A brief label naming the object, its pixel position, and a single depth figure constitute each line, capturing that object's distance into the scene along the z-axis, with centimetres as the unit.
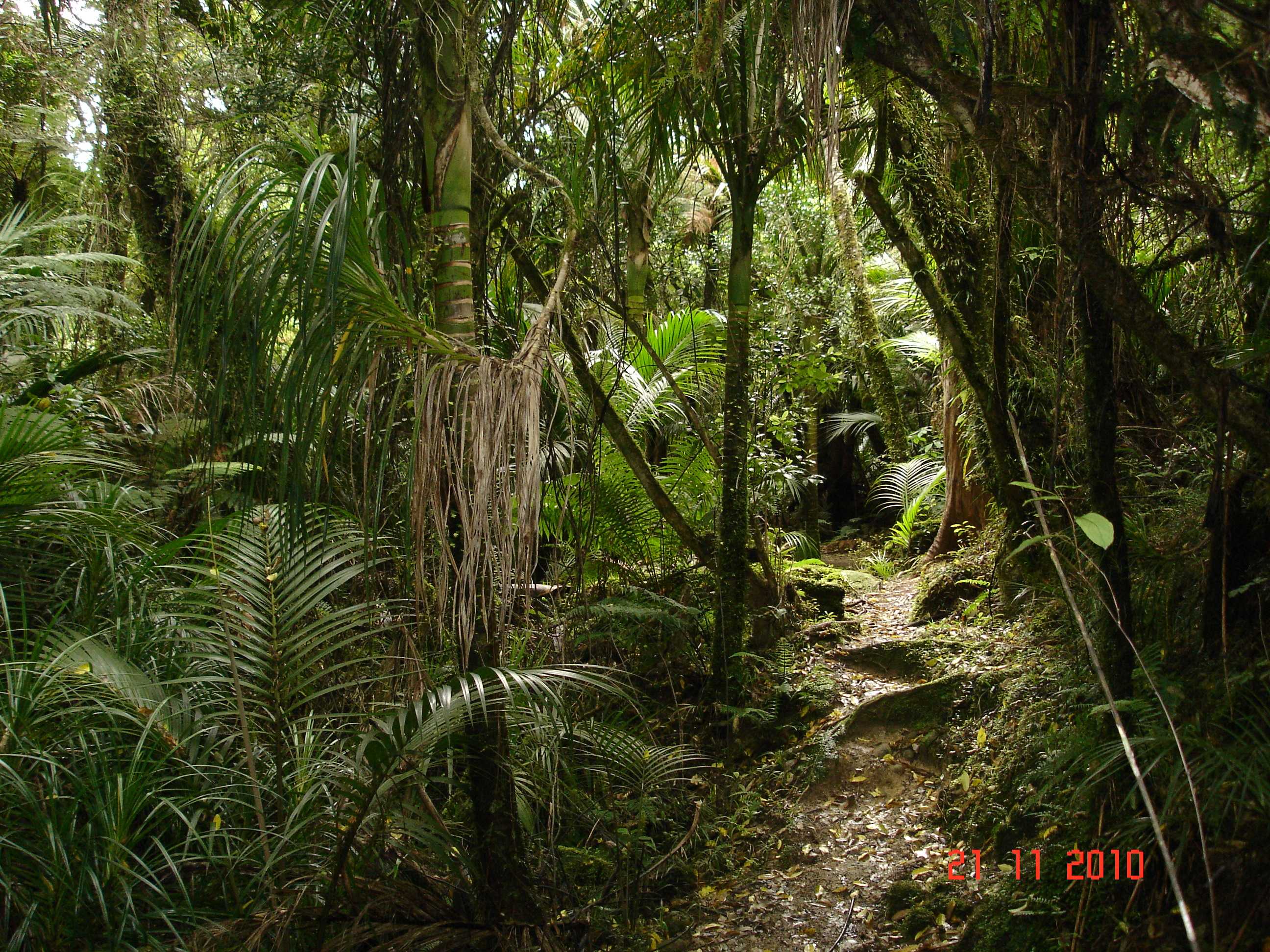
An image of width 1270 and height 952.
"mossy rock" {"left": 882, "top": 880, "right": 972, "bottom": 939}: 307
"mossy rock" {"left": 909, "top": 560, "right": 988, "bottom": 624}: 558
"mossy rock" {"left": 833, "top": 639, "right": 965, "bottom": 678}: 493
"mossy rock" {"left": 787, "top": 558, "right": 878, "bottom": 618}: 612
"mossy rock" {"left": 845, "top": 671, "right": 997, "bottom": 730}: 419
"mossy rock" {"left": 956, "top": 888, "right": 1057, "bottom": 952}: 266
